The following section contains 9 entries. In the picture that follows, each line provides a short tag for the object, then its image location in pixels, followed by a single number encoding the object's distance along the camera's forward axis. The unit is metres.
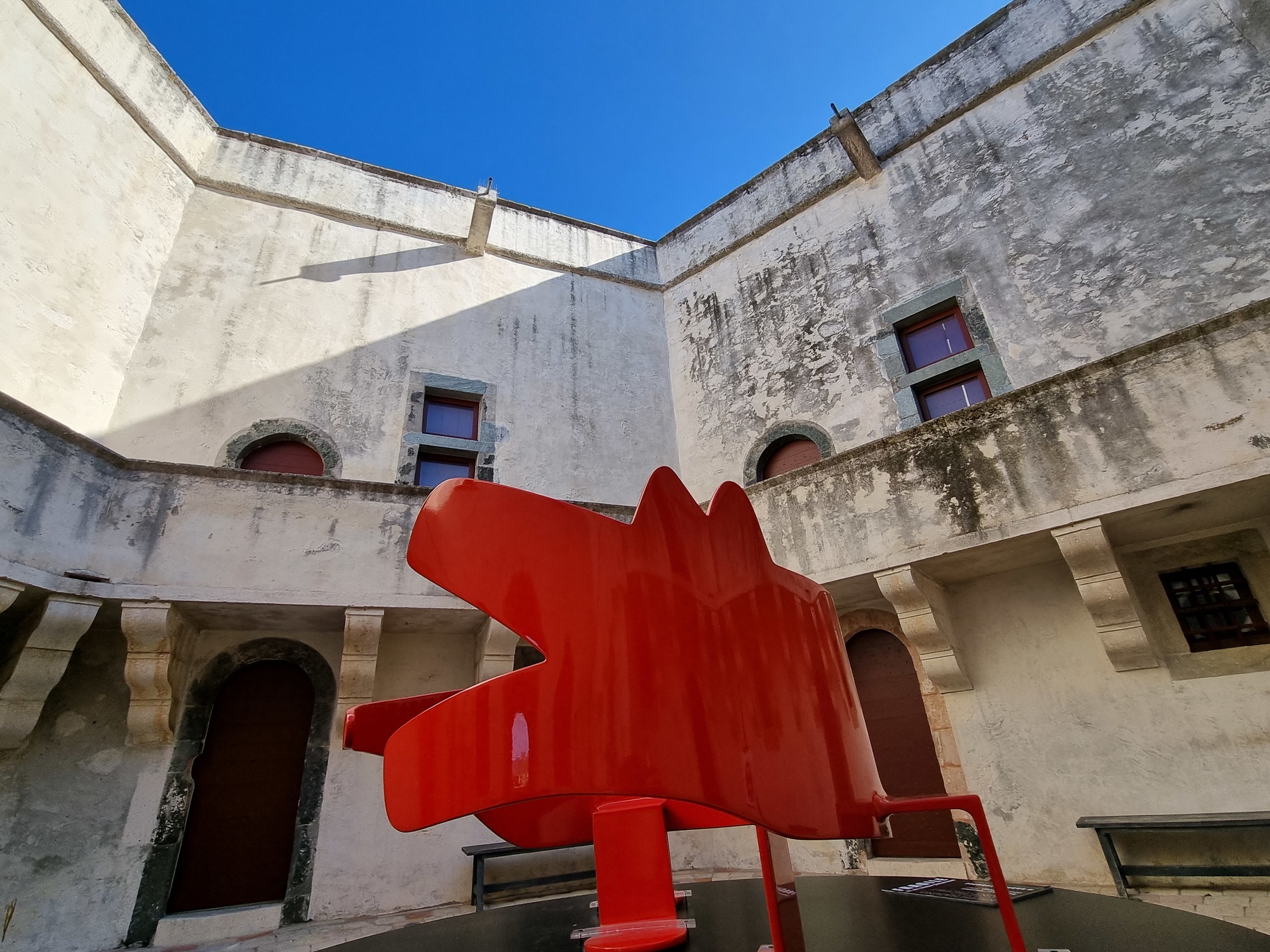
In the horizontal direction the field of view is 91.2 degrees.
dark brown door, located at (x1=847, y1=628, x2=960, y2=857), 5.48
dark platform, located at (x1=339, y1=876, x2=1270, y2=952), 1.69
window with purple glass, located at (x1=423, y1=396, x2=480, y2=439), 8.16
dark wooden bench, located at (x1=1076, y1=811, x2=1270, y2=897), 4.02
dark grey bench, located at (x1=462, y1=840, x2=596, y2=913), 5.20
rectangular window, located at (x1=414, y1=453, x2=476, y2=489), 7.80
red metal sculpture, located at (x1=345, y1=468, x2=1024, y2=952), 1.18
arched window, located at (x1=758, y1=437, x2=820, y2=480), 7.81
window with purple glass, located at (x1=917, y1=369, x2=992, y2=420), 7.01
